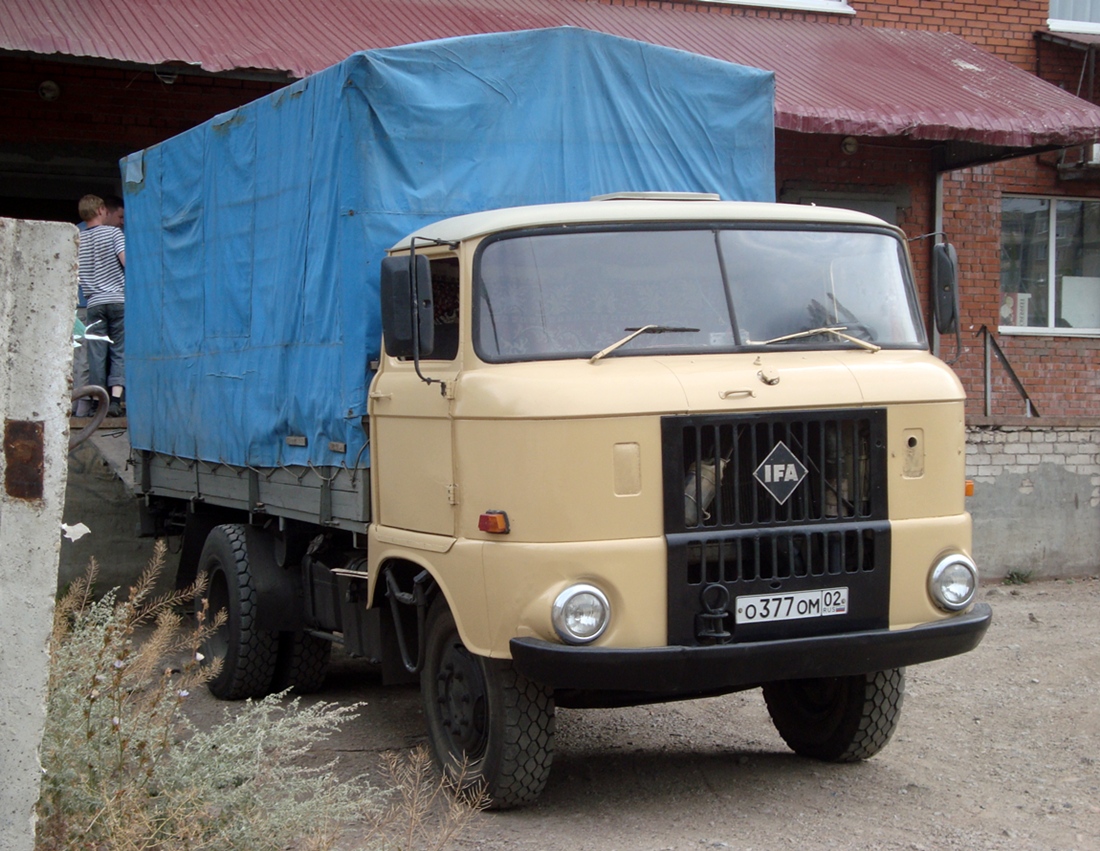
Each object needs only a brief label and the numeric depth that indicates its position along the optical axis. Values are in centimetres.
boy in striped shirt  1048
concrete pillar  350
